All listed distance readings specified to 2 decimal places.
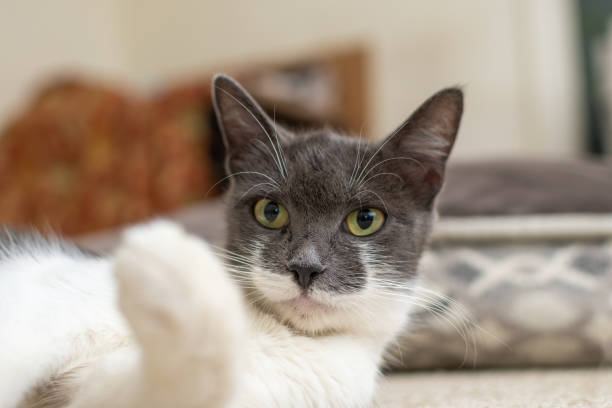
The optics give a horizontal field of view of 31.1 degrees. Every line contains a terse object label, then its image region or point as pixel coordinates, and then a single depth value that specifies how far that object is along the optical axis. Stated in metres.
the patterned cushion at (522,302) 0.47
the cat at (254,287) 0.34
